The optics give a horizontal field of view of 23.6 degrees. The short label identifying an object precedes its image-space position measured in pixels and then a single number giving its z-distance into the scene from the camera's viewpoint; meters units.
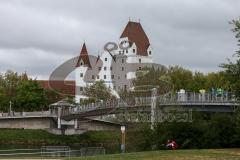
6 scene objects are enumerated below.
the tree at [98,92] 124.12
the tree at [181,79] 116.30
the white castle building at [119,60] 171.12
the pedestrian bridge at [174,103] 70.56
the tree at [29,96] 117.31
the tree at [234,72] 38.25
